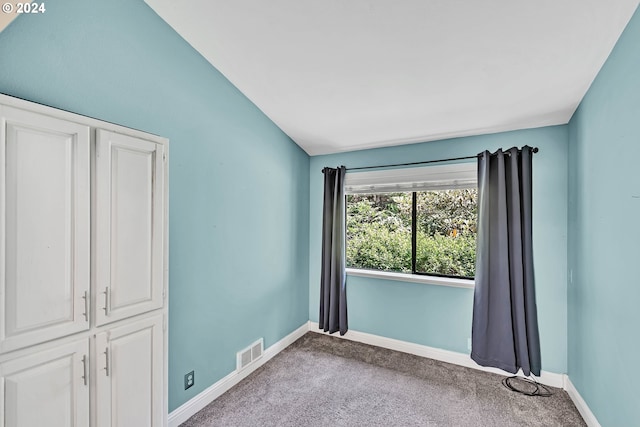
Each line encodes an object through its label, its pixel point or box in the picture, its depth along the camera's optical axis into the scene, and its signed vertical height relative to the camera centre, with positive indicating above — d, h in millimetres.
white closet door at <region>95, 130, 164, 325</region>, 1281 -64
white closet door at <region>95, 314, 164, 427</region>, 1274 -803
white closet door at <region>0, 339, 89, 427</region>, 1018 -698
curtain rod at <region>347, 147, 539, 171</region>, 2628 +544
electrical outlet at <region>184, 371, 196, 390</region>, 1957 -1192
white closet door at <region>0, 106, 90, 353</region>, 1014 -61
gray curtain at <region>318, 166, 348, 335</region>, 3156 -499
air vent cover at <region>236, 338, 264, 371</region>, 2402 -1284
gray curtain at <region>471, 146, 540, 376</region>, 2314 -467
